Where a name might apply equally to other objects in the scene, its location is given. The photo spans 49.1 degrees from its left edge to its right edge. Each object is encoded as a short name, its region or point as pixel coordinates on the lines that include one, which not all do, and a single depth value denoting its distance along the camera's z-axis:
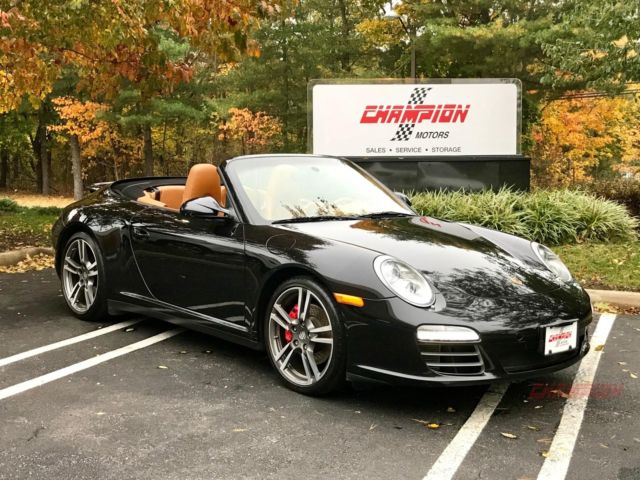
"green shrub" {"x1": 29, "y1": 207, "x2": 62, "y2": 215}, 14.66
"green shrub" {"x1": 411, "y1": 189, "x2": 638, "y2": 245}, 9.86
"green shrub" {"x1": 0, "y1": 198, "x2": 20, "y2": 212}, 15.01
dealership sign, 12.90
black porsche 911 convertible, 3.49
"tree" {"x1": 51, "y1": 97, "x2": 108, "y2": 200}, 30.03
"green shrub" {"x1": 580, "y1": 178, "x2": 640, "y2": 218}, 14.12
